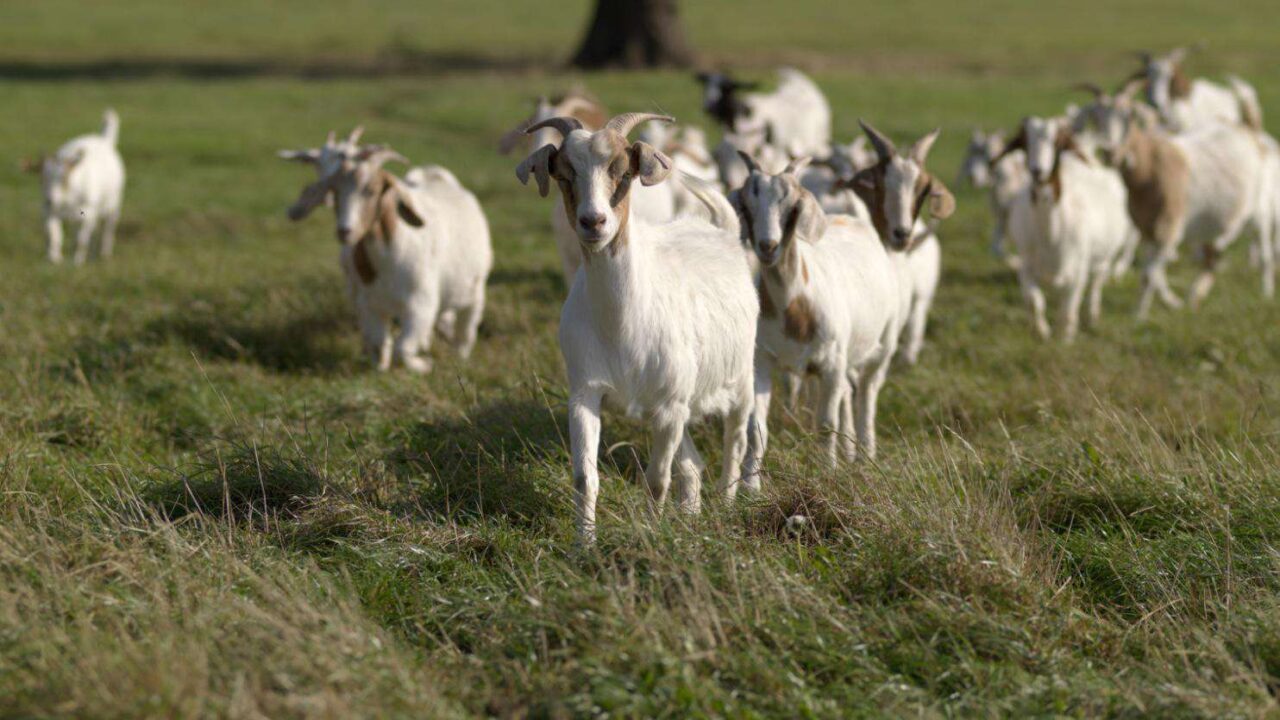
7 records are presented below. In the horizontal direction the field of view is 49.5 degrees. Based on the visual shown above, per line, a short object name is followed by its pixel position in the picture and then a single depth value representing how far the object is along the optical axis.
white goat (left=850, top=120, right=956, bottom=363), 7.39
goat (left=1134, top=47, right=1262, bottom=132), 14.84
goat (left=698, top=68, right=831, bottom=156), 15.49
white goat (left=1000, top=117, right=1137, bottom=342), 10.42
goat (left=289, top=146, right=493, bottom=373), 8.50
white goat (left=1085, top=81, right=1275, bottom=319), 11.61
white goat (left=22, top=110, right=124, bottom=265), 13.55
